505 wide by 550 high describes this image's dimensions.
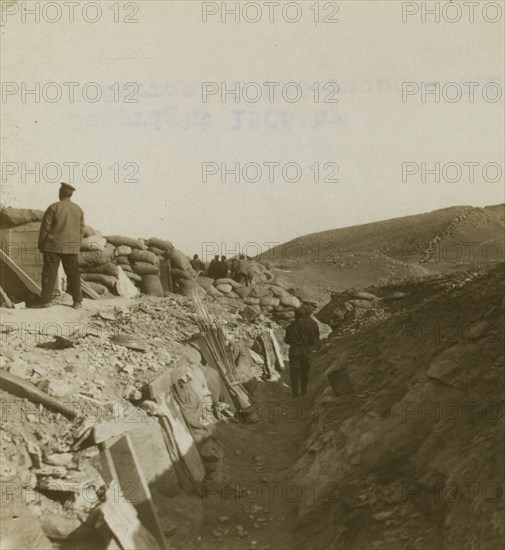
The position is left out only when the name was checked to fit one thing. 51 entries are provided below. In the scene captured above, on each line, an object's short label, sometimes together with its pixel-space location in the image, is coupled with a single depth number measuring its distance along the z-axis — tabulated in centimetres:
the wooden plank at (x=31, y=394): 464
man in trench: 727
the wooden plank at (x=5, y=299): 722
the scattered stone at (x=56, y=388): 480
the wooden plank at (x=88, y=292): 853
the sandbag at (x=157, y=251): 1067
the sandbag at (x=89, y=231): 960
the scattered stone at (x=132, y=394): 529
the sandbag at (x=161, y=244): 1068
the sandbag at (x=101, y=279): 909
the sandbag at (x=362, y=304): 1011
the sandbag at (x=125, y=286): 918
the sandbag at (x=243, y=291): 1145
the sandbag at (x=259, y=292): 1160
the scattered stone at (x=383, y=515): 386
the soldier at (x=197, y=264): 1224
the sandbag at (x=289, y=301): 1153
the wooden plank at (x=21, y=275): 799
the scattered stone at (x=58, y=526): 387
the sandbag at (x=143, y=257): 1009
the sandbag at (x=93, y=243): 923
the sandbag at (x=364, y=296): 1052
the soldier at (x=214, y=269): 1215
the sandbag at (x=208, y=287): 1096
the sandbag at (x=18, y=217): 877
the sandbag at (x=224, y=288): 1134
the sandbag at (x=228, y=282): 1154
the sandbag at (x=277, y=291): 1185
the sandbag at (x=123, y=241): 1043
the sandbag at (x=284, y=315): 1100
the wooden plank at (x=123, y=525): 382
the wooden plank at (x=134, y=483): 416
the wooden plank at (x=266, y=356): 799
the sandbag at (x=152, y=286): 987
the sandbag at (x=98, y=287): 896
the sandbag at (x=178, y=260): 1036
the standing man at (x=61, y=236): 675
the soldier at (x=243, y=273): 1218
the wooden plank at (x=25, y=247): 847
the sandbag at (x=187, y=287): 1024
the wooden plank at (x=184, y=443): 496
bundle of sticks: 672
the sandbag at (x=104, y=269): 918
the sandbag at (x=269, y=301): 1131
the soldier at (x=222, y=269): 1213
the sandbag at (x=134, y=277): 995
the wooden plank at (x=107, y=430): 443
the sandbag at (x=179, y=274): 1034
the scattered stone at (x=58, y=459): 424
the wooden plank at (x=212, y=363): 662
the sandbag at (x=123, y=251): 1020
